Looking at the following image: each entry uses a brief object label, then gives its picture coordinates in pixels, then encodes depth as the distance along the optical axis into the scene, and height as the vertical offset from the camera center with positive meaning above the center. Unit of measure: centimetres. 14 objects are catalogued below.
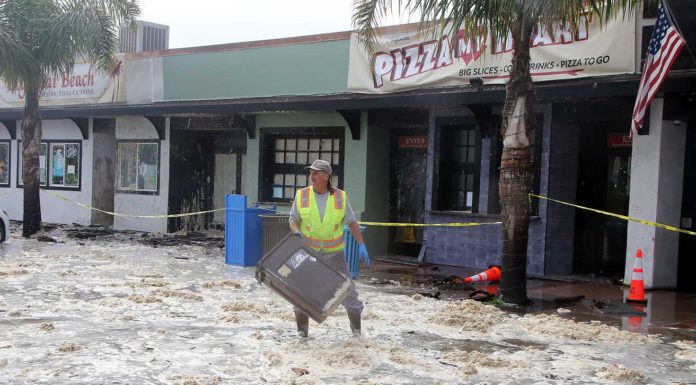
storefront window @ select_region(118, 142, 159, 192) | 2067 -13
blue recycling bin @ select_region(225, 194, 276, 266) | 1376 -113
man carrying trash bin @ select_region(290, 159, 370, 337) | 816 -55
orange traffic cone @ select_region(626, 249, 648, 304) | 1086 -144
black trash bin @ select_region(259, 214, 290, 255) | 1377 -106
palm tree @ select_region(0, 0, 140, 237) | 1741 +252
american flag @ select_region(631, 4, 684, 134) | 1021 +155
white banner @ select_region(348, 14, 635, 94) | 1218 +197
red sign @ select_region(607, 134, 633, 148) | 1340 +64
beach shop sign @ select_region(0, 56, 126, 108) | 2064 +191
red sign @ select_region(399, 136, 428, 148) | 1601 +60
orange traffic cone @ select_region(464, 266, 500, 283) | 1263 -162
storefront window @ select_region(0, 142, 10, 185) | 2416 -28
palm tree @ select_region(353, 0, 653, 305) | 1030 +73
